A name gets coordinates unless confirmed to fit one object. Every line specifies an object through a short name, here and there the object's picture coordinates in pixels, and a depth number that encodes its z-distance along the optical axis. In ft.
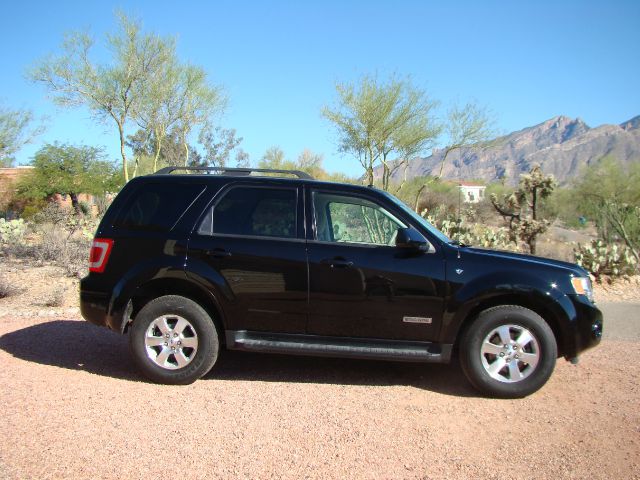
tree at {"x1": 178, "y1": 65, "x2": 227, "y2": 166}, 81.00
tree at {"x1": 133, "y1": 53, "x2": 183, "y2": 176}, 74.23
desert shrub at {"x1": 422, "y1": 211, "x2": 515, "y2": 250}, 45.32
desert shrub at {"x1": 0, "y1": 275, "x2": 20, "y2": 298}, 30.07
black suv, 17.13
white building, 122.52
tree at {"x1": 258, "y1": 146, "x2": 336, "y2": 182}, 127.13
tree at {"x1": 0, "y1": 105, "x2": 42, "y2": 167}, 92.79
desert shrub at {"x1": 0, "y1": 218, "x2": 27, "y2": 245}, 45.39
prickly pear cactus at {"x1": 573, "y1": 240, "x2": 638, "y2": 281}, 42.01
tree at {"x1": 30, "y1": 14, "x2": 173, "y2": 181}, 70.33
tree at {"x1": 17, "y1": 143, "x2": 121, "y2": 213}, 101.60
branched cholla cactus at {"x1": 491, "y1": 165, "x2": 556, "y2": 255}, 52.03
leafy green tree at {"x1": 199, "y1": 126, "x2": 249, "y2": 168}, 134.92
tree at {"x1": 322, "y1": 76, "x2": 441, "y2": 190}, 80.23
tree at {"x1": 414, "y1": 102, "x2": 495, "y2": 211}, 87.40
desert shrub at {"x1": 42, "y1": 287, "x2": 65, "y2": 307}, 28.32
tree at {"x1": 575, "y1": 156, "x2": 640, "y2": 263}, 56.08
